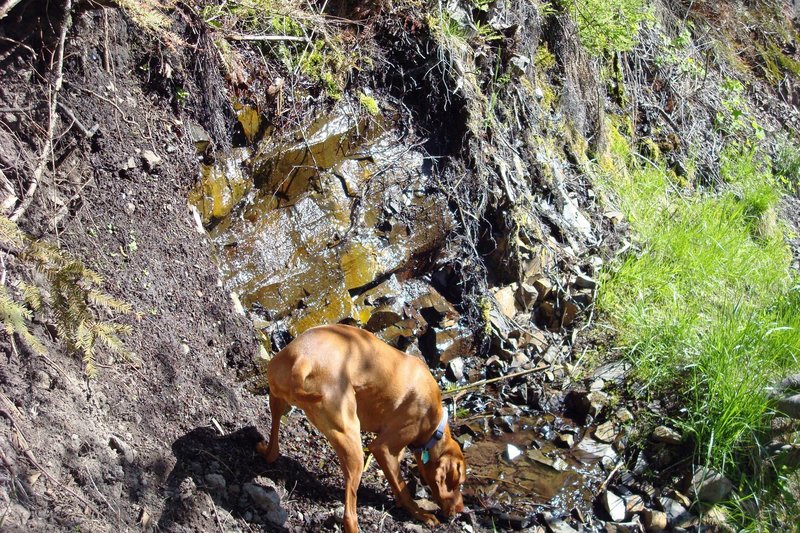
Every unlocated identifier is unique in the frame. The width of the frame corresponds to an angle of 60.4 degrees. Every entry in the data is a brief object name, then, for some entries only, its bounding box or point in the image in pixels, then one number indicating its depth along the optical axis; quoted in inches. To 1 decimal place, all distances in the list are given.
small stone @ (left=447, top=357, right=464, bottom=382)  202.7
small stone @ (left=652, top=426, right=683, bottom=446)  181.0
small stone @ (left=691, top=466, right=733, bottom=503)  166.2
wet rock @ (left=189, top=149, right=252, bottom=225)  181.6
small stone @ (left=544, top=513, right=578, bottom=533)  159.6
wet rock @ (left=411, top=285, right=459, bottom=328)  210.5
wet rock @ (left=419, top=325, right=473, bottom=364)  205.3
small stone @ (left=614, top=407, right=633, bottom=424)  190.8
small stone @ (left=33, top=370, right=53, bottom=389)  116.4
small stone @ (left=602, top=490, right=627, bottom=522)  166.2
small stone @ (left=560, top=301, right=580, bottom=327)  226.2
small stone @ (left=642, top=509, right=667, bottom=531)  163.8
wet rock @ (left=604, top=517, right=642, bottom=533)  162.4
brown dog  137.9
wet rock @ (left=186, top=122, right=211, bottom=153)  179.9
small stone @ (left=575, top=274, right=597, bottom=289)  230.1
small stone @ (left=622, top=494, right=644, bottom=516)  168.9
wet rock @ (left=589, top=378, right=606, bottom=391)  202.4
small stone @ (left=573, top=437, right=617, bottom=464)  181.8
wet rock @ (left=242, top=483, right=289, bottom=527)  137.5
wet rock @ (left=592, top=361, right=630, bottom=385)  204.8
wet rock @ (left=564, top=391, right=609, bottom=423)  193.6
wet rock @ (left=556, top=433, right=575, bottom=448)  185.3
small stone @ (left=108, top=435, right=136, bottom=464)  121.9
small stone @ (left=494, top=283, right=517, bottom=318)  221.1
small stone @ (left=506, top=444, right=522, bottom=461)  179.3
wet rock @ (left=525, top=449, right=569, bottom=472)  178.9
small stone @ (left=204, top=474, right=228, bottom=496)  133.4
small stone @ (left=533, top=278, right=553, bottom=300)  228.2
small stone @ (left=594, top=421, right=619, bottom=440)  186.9
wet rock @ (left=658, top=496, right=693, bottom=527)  164.9
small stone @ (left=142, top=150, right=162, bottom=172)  163.3
